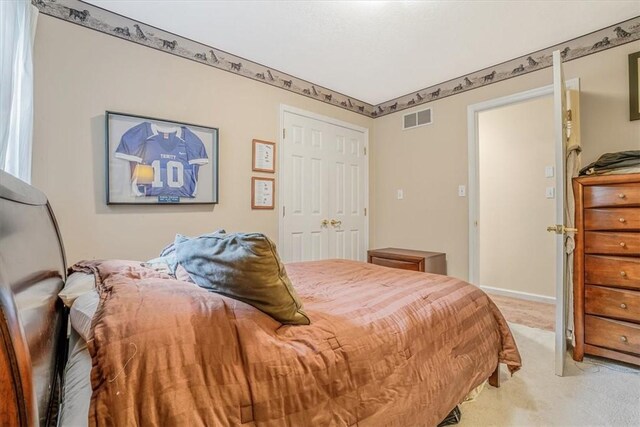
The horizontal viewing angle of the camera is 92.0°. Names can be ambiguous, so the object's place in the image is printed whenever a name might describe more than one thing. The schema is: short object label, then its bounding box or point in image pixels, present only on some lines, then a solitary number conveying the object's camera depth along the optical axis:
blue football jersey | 2.31
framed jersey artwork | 2.25
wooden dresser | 1.99
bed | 0.62
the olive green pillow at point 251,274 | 0.97
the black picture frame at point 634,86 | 2.29
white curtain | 1.42
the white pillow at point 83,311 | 0.87
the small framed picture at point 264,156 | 3.04
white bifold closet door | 3.30
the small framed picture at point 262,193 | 3.02
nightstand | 3.21
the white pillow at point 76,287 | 1.02
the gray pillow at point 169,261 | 1.39
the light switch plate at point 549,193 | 3.69
